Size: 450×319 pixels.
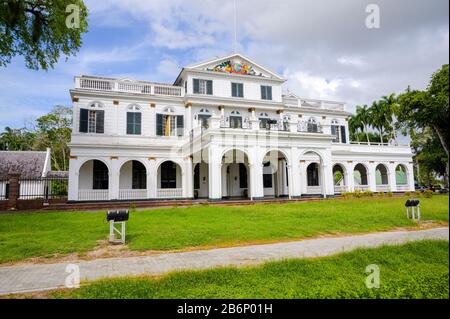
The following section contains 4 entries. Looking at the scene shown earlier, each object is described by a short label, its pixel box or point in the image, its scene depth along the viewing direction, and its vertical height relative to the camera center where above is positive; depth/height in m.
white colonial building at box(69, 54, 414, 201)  19.28 +3.26
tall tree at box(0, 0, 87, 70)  9.68 +5.77
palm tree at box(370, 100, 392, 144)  37.25 +8.70
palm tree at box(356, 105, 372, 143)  42.47 +9.81
